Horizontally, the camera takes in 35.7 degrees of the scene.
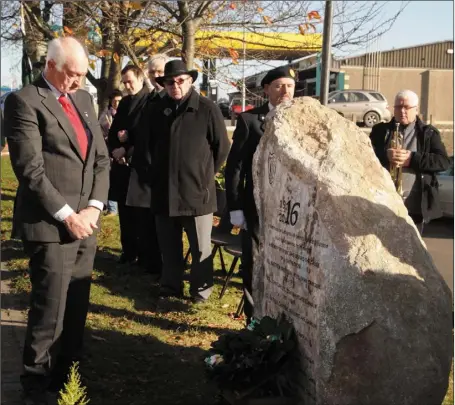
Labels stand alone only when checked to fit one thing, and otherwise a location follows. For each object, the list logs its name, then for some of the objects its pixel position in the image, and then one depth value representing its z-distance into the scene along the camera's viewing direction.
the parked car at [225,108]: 31.75
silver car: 30.13
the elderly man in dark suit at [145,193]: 6.68
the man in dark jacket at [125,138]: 7.19
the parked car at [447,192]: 12.99
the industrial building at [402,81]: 39.72
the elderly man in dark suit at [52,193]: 4.03
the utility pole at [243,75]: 9.98
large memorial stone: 3.42
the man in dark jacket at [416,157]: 5.53
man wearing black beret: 5.16
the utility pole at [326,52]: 7.29
